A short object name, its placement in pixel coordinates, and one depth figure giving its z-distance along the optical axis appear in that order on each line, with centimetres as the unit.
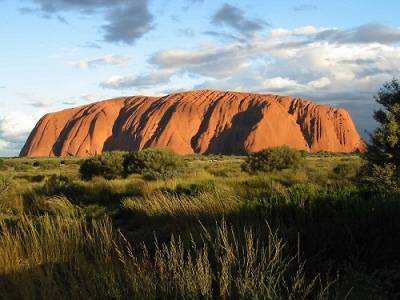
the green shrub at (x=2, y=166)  5759
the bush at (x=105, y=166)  3547
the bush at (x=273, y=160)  3522
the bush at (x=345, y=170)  2822
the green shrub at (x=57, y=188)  2042
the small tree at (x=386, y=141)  1998
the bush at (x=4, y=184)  1733
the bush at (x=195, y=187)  1635
